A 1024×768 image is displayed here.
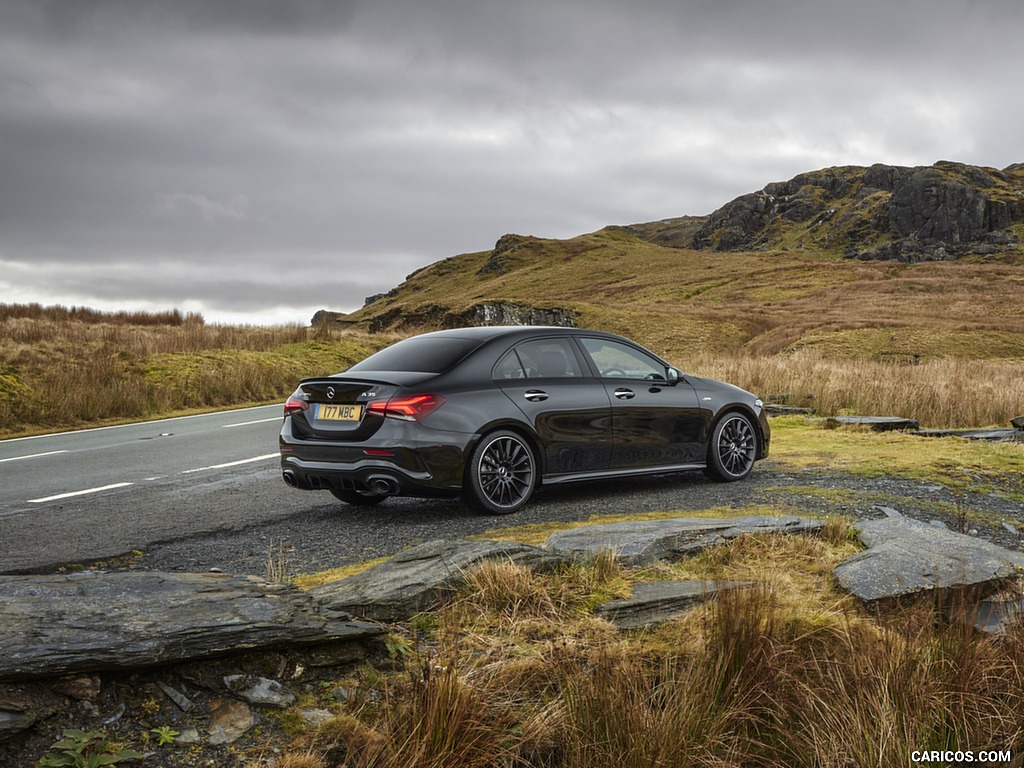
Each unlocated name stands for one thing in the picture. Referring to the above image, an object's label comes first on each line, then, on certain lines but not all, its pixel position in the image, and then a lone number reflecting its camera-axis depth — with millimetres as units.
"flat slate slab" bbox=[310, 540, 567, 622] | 4535
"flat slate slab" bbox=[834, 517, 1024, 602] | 4945
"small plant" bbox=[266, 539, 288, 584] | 5367
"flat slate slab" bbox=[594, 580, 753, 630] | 4547
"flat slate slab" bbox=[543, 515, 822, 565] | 5652
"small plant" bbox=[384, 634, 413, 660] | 4043
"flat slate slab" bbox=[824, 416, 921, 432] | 14297
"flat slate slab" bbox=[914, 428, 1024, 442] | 13492
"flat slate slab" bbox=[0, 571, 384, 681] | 3377
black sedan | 7453
